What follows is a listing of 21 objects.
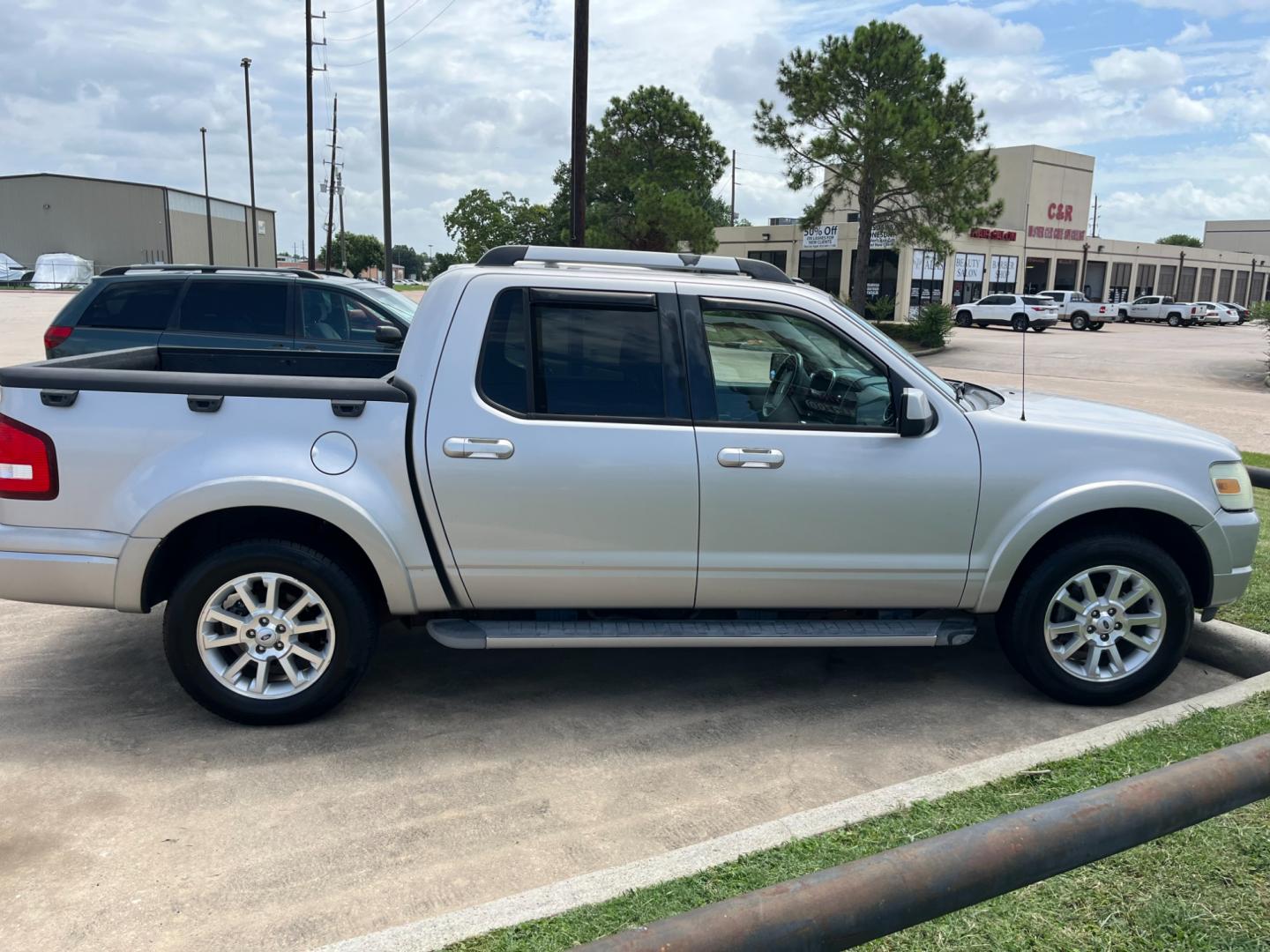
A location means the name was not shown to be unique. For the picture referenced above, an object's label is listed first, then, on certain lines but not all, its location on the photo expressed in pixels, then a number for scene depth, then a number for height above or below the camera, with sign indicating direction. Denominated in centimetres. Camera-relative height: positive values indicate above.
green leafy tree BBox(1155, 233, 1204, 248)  10519 +665
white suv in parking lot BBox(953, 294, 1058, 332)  4553 -59
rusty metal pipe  127 -75
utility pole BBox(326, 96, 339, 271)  5717 +420
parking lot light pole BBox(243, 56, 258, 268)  5172 +968
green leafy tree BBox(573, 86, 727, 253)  3991 +514
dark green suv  1004 -39
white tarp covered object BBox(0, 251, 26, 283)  6648 -17
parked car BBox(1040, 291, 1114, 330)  4900 -48
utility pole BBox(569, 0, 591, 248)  1459 +259
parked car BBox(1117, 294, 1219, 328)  5819 -49
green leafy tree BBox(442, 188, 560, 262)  5975 +354
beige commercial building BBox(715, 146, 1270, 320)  5378 +260
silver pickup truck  401 -85
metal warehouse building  8400 +411
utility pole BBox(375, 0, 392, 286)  2808 +370
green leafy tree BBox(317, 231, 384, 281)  11569 +303
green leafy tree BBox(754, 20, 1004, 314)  3209 +511
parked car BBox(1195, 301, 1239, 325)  5816 -46
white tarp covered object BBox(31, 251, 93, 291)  6406 -12
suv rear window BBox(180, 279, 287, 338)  1012 -32
